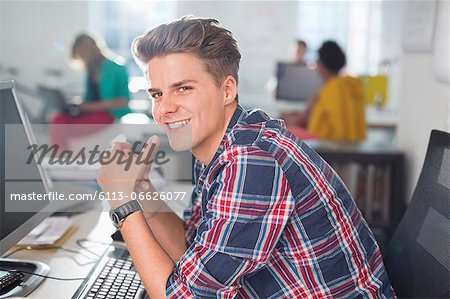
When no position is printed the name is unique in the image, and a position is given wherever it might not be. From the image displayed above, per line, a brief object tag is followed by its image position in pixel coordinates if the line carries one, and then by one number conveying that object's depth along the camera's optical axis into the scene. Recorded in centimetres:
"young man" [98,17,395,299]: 114
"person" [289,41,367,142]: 397
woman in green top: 435
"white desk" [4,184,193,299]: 133
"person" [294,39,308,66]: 598
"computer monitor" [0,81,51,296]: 141
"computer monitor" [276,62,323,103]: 495
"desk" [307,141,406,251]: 336
